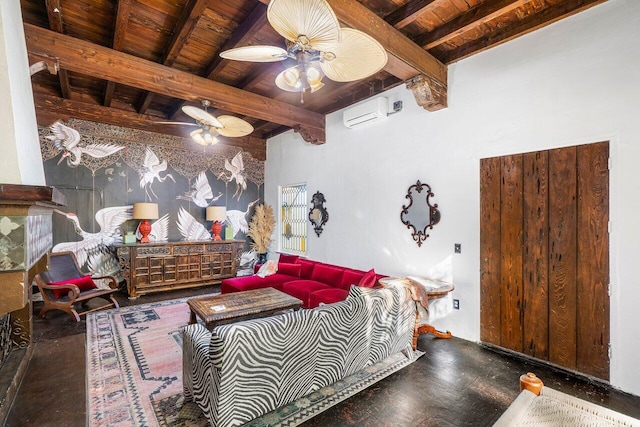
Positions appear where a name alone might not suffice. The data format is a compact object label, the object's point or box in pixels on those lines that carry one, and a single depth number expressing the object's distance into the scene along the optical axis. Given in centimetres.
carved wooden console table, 487
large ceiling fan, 173
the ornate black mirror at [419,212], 361
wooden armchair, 376
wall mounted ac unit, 411
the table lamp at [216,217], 601
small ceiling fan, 365
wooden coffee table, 287
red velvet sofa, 363
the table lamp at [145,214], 513
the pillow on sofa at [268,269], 462
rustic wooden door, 249
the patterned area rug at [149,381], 201
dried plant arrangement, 657
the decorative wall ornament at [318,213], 530
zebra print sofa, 175
